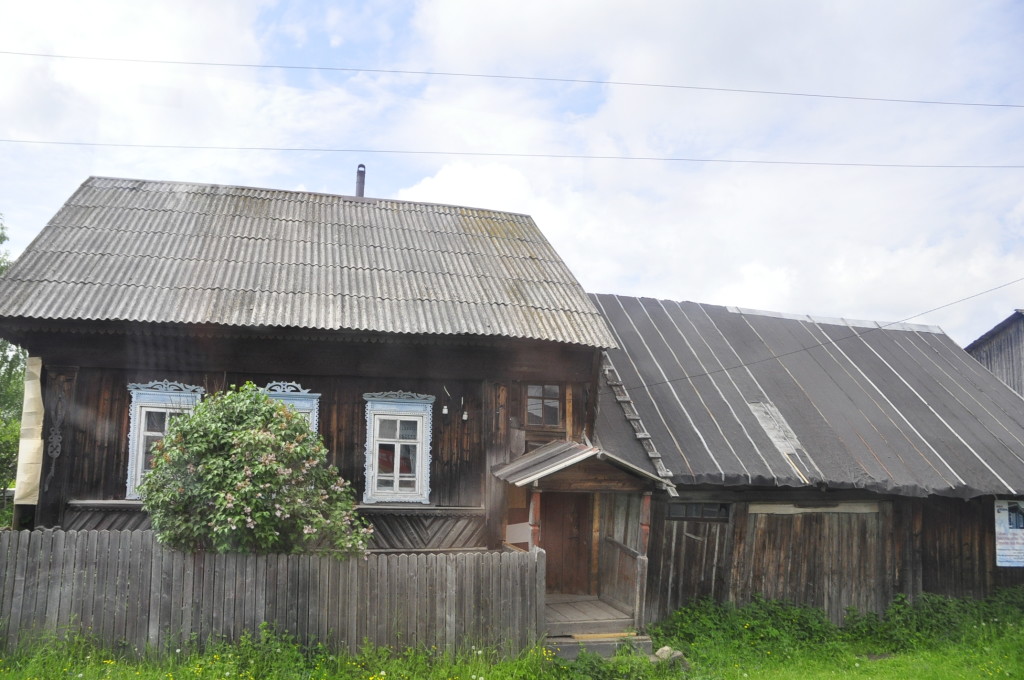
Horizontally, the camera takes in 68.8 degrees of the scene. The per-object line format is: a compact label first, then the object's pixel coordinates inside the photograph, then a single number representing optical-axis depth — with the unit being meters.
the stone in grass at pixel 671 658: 8.95
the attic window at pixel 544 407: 11.00
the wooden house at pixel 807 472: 11.34
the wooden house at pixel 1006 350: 18.88
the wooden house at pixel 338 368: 9.75
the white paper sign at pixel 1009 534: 12.81
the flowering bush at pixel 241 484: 7.61
